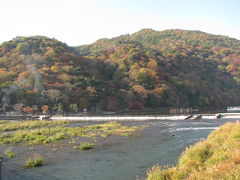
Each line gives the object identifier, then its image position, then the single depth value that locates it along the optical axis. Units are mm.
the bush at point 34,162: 20859
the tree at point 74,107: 90812
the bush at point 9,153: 24978
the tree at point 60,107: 88062
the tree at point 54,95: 93138
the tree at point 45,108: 88731
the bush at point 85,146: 27562
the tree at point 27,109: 87375
